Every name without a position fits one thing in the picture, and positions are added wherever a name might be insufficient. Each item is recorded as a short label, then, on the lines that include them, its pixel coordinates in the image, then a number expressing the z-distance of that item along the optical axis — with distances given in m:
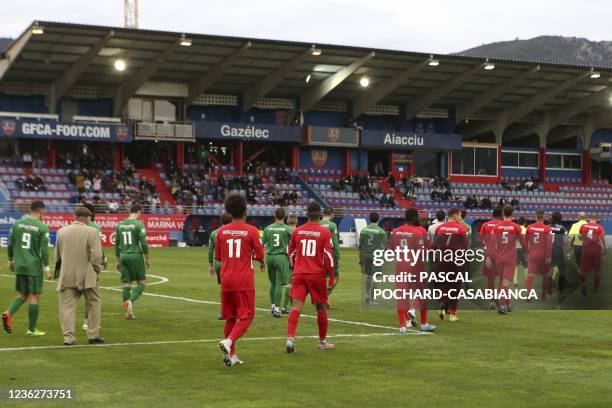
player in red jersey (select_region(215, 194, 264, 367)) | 13.12
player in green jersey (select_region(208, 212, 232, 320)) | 17.20
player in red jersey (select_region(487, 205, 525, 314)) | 20.52
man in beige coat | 15.13
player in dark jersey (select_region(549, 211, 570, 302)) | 23.75
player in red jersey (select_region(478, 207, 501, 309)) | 20.47
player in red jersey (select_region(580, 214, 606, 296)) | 25.23
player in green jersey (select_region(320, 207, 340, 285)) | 20.84
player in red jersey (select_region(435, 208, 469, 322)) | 19.30
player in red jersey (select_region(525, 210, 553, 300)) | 22.36
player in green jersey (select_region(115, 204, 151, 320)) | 19.25
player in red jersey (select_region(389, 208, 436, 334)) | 17.12
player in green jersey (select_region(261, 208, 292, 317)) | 19.94
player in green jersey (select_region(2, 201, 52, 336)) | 16.39
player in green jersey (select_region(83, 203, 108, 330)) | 15.58
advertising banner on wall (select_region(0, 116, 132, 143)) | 57.03
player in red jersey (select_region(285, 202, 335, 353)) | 14.62
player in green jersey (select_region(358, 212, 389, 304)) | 22.17
